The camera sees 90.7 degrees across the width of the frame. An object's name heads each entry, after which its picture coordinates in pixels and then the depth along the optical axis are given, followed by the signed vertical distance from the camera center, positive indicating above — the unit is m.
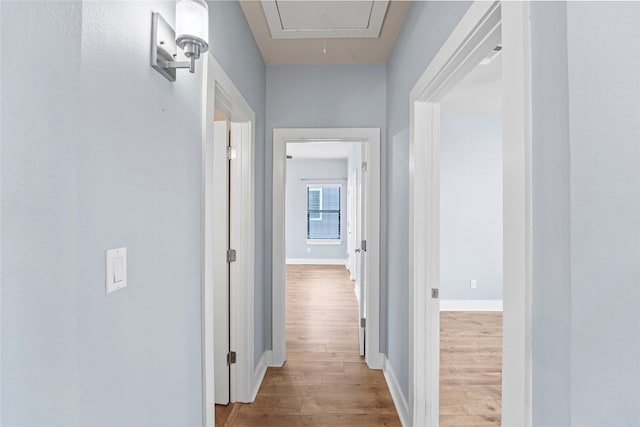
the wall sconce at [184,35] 0.96 +0.56
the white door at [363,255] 2.95 -0.39
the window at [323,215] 8.34 +0.01
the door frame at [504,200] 0.82 +0.06
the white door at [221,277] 2.17 -0.43
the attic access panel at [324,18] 1.97 +1.32
